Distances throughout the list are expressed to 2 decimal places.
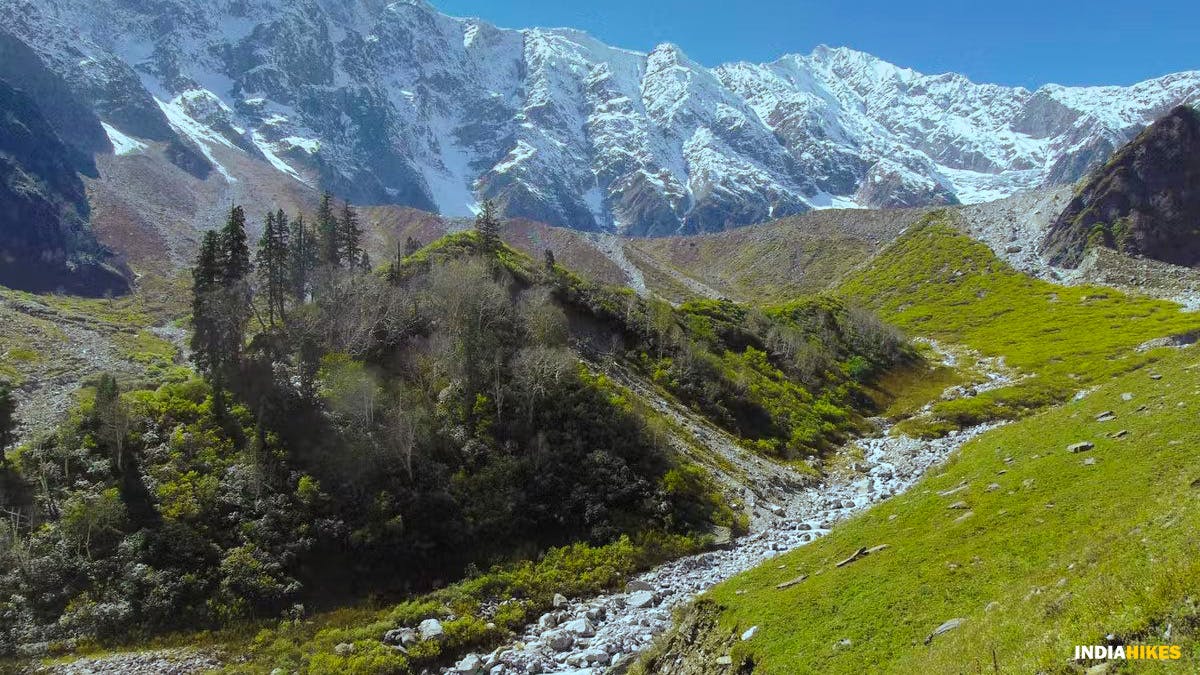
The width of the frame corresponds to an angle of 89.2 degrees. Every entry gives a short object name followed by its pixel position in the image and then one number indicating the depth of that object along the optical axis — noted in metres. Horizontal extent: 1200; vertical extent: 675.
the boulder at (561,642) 31.20
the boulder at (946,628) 18.22
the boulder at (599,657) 28.69
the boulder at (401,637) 32.22
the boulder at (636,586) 38.41
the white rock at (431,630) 32.50
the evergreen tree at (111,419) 41.94
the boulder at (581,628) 32.31
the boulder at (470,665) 30.16
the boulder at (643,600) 35.47
